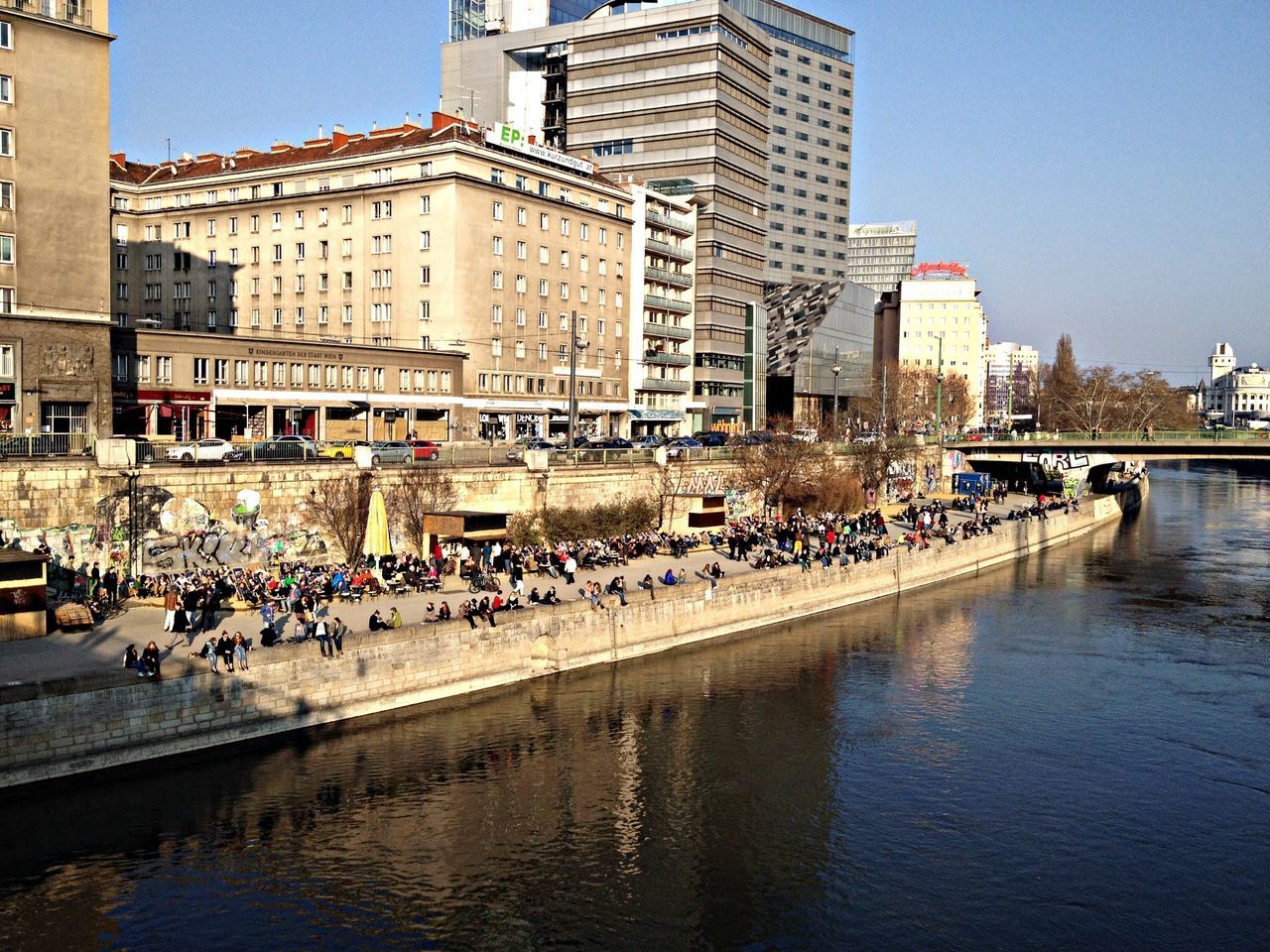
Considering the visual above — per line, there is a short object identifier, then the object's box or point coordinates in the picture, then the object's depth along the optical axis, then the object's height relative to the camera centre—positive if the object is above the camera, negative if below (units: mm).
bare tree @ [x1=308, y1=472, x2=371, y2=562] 44250 -3440
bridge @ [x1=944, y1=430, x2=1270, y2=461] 88750 -1122
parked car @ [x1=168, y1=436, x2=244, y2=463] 41469 -1059
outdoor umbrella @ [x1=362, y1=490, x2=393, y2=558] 40844 -3906
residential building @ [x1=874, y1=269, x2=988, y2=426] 190500 +17109
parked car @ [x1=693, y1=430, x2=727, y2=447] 77938 -748
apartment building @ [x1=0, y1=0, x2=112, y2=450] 45219 +8388
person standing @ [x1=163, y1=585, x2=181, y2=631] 31438 -5469
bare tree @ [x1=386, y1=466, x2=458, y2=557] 46781 -3162
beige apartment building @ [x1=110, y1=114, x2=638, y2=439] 75000 +11988
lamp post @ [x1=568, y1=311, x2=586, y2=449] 53281 +1587
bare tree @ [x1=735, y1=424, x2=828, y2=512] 68938 -2734
